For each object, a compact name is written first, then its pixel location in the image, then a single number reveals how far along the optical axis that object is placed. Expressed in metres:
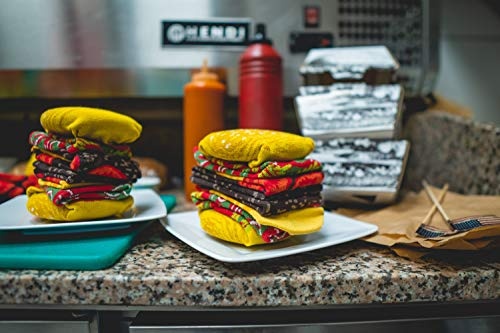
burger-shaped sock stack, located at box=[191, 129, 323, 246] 0.47
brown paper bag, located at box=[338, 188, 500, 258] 0.47
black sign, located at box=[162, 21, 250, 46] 0.87
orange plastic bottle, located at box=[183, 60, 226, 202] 0.77
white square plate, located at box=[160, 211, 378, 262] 0.46
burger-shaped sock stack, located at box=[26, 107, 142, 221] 0.50
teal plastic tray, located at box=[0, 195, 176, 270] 0.45
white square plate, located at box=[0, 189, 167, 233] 0.50
